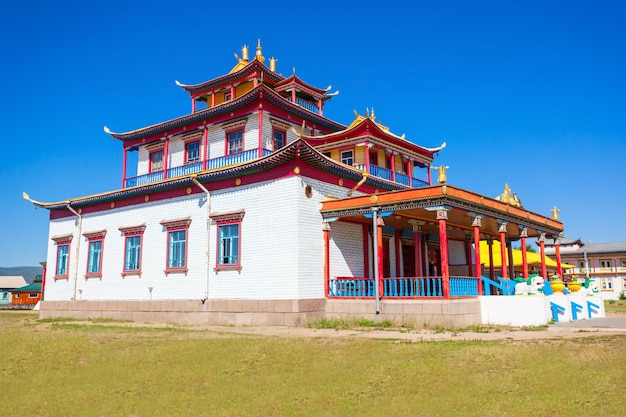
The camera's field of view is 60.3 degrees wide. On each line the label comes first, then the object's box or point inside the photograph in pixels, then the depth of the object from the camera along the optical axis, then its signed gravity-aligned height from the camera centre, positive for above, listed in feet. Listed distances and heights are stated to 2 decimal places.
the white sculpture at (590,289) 68.03 +1.31
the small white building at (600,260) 235.61 +17.35
